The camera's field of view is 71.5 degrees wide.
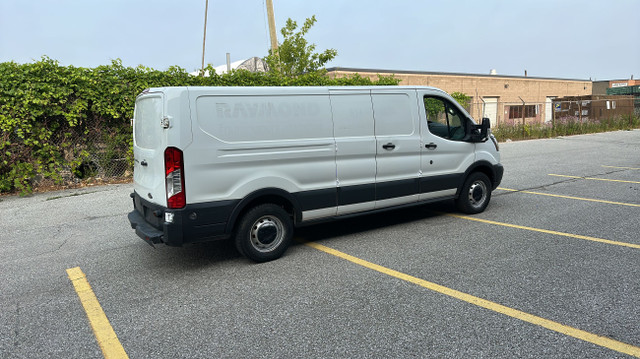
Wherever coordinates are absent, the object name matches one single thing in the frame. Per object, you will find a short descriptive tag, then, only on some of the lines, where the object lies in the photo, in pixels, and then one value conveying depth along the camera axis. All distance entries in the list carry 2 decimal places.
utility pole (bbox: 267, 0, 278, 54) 15.47
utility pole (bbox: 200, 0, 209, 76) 27.84
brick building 28.36
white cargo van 4.38
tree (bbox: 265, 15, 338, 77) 16.41
